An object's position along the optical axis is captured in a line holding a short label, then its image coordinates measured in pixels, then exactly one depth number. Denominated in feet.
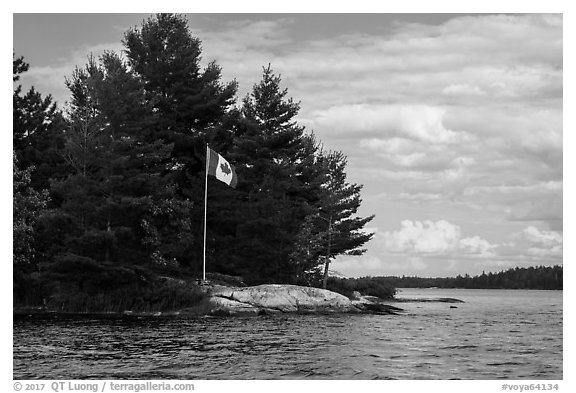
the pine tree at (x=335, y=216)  194.70
